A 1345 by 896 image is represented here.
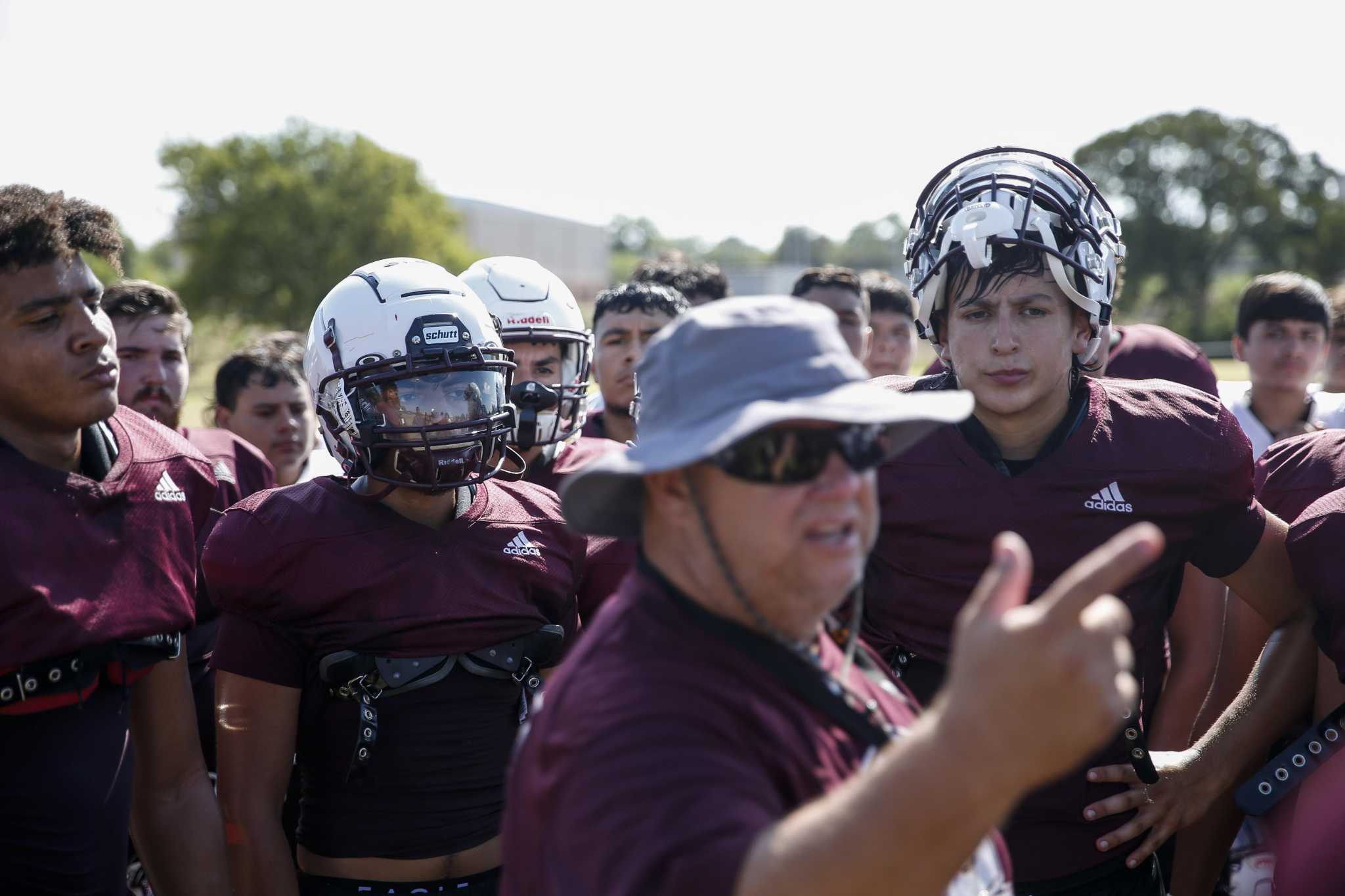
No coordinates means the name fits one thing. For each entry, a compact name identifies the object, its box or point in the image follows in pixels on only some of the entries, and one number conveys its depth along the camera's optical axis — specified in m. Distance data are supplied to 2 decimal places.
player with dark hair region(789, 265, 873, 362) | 6.93
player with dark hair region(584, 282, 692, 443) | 5.28
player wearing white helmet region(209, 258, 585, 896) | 2.88
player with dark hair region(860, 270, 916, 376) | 7.62
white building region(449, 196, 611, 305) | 70.19
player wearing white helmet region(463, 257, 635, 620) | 4.06
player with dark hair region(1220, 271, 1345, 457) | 6.05
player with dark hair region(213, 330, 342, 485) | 6.00
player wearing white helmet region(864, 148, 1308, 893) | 2.88
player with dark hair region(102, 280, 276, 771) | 4.91
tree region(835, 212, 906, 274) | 77.56
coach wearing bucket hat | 1.29
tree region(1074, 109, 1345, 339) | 55.91
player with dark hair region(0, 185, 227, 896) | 2.73
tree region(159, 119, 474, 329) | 49.59
